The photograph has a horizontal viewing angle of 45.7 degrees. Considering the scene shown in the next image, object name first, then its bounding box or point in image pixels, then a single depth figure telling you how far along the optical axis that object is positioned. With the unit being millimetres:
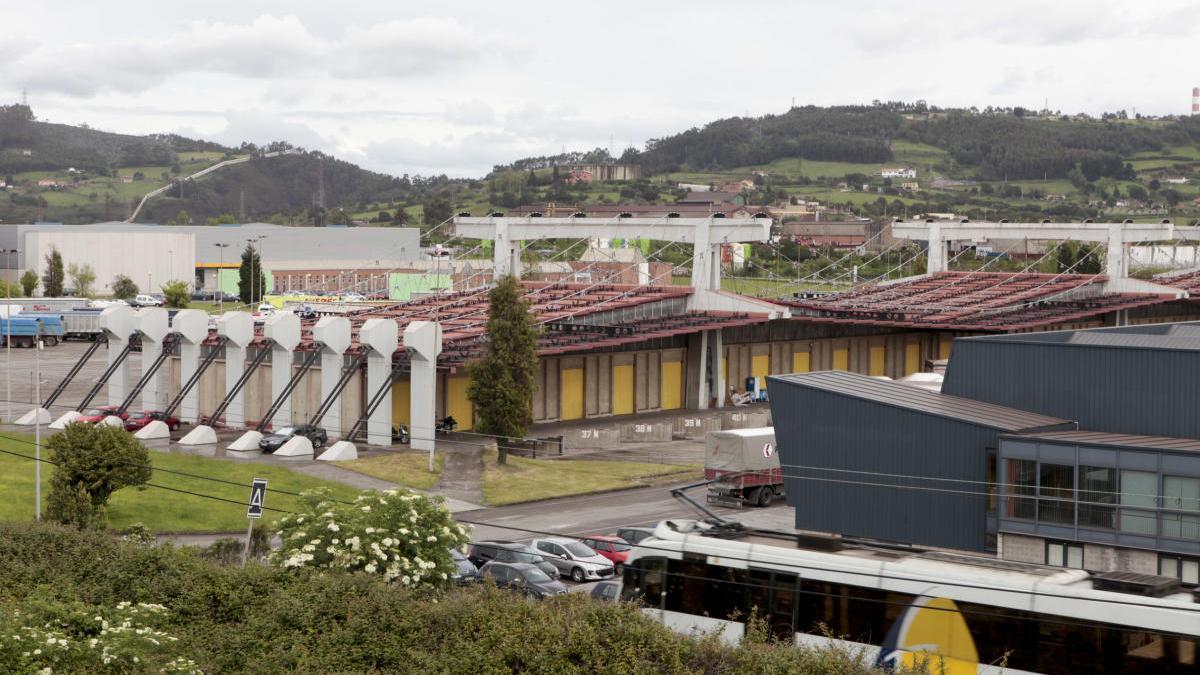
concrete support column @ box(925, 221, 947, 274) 89438
